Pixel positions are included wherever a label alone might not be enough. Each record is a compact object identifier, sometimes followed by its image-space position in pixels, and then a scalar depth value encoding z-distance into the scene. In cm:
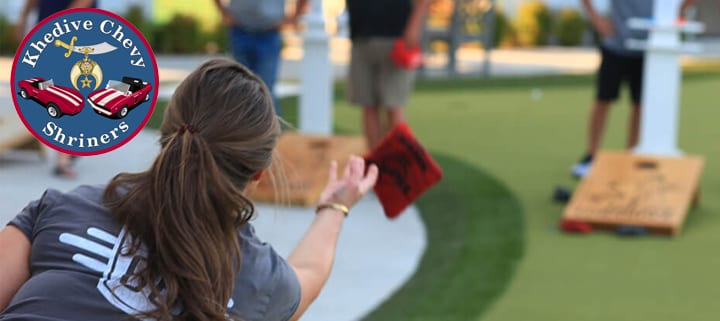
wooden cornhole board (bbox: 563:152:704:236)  622
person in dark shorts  743
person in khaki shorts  697
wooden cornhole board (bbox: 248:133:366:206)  688
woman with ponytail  207
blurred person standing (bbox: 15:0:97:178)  692
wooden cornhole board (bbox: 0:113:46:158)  783
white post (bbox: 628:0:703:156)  690
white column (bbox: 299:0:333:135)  804
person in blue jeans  719
